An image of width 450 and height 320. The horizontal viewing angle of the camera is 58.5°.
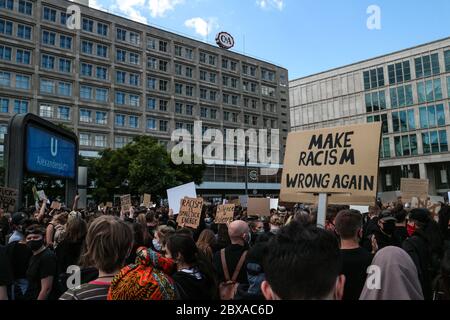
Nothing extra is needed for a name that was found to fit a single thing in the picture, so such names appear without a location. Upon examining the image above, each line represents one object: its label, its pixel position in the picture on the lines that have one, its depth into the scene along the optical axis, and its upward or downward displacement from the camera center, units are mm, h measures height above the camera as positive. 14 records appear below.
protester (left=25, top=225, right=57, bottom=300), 4352 -712
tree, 37969 +3165
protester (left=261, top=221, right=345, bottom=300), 1714 -292
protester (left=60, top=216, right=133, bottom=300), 2581 -310
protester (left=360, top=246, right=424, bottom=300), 2650 -560
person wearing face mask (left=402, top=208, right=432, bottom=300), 4234 -555
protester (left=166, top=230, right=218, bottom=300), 3326 -578
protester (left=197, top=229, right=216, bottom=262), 4449 -474
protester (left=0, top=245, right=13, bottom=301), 3395 -580
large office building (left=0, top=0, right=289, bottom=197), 48344 +17341
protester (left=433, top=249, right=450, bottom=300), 2613 -559
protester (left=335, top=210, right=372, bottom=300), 3197 -470
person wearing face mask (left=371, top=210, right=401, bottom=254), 4983 -478
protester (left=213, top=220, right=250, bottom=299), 4004 -587
